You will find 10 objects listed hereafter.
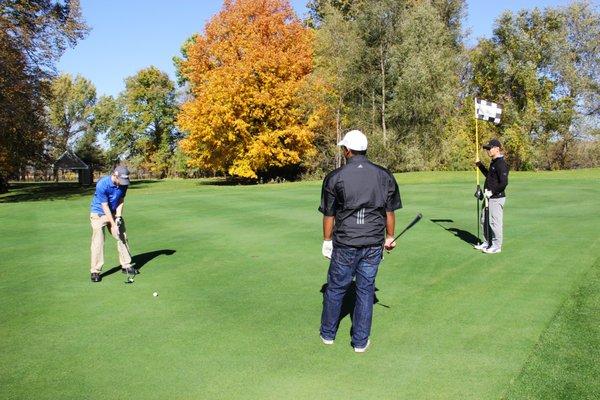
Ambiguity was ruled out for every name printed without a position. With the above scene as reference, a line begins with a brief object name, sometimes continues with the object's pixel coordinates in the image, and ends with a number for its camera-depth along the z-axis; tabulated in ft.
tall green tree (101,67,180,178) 254.47
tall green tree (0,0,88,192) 108.99
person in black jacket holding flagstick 35.58
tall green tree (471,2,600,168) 164.35
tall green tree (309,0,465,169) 150.10
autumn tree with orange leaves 135.33
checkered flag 45.19
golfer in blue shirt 31.32
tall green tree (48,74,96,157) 294.25
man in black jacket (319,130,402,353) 19.21
